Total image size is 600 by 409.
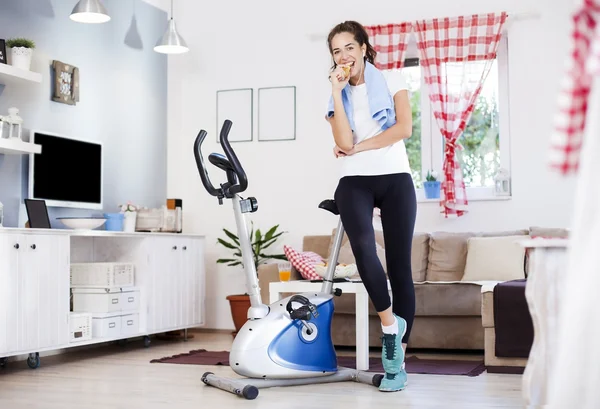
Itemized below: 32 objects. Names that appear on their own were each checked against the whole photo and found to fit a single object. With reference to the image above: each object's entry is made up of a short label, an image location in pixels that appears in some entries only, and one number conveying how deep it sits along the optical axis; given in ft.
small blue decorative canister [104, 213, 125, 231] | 17.39
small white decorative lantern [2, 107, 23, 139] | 14.76
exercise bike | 10.96
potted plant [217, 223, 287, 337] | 18.37
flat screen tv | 15.88
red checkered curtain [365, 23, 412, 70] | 18.86
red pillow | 15.99
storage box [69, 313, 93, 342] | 14.84
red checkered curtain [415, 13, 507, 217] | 18.19
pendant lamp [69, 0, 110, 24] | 16.24
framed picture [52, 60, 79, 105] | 16.74
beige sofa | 15.48
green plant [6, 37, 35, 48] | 15.20
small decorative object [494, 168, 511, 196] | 18.24
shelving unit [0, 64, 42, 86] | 14.47
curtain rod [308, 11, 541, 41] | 18.04
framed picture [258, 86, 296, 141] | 20.11
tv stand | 13.30
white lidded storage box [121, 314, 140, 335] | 16.31
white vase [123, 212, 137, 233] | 17.65
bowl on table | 16.10
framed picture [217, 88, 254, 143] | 20.53
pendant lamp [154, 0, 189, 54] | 18.89
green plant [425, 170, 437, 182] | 18.53
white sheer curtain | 4.14
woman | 10.64
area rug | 13.09
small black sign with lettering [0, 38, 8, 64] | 14.87
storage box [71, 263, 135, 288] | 15.90
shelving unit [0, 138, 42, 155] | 14.35
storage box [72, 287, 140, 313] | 15.79
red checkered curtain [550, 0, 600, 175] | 4.44
